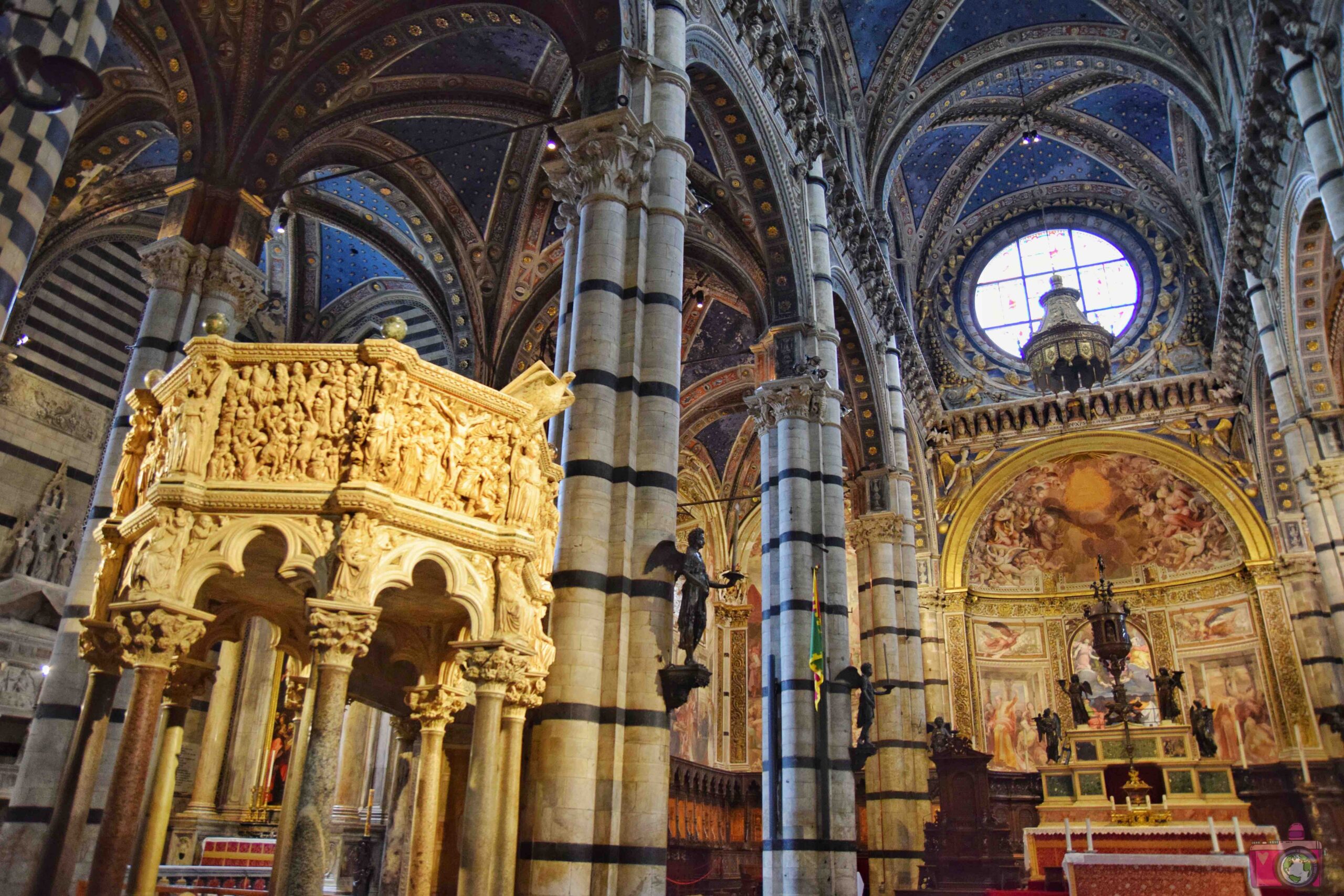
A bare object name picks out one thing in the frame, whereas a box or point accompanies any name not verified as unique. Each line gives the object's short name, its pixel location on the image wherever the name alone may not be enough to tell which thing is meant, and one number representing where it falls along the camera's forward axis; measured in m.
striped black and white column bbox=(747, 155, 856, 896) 10.82
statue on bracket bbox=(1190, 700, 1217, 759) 16.33
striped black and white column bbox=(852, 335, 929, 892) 14.30
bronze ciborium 15.70
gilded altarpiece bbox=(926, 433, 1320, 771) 19.08
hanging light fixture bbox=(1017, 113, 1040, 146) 20.19
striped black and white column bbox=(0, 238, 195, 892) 7.41
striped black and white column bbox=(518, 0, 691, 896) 6.46
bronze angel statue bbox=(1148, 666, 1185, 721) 17.31
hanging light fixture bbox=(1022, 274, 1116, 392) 18.97
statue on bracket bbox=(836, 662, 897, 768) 11.63
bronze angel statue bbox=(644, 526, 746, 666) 7.30
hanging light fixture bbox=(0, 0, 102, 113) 3.30
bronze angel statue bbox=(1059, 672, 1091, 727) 17.59
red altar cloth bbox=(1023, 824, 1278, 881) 10.52
